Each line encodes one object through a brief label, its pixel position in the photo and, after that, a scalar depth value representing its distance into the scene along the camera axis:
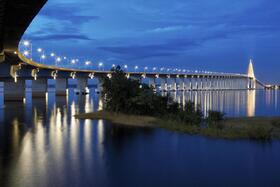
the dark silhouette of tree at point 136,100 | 45.50
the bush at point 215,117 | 39.28
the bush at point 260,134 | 28.84
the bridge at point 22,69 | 29.39
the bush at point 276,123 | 39.15
